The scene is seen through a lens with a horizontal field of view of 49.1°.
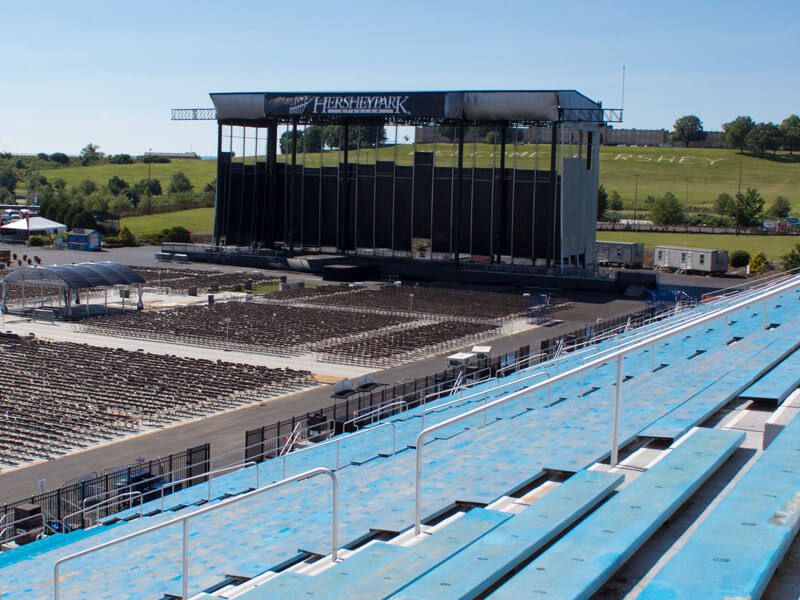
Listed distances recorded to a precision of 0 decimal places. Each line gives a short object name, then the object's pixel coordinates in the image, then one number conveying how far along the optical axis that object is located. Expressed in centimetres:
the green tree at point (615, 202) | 16192
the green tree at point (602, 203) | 14238
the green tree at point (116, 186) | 19500
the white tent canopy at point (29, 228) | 10612
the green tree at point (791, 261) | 7187
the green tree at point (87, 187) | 19252
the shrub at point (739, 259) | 8788
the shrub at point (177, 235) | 11212
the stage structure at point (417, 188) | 7450
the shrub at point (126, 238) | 10644
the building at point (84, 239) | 9988
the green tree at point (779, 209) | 14588
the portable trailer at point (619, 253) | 8800
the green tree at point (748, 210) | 12825
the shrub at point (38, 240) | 10550
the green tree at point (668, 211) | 13475
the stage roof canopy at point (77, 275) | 5672
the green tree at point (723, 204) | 14240
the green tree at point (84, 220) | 11212
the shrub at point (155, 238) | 11144
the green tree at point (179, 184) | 19142
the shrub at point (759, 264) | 8138
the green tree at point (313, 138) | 13025
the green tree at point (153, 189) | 19288
